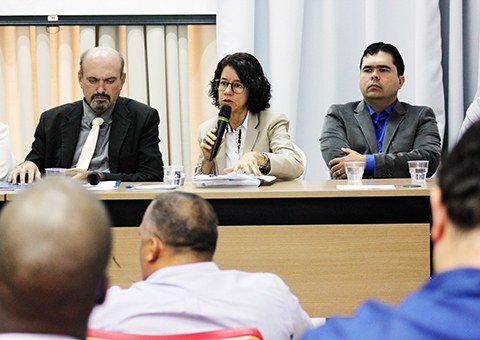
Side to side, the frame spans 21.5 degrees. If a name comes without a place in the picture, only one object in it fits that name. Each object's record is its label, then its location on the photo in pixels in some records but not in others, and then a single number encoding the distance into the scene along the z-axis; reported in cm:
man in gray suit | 653
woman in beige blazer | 627
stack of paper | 519
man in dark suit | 638
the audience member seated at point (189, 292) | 259
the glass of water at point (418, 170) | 529
